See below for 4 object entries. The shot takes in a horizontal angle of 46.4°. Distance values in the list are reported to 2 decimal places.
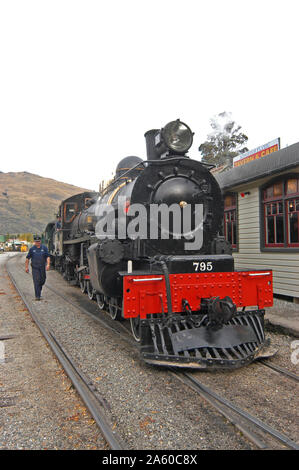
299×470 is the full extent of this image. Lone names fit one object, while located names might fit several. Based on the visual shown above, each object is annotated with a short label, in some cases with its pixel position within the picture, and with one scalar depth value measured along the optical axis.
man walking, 8.90
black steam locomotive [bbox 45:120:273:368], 4.28
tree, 37.17
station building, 7.71
